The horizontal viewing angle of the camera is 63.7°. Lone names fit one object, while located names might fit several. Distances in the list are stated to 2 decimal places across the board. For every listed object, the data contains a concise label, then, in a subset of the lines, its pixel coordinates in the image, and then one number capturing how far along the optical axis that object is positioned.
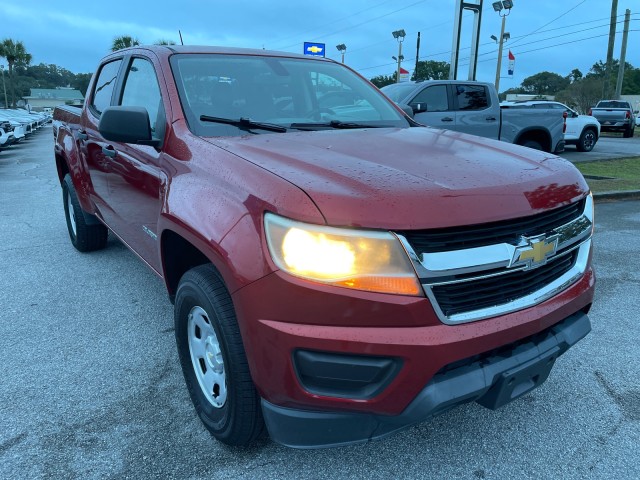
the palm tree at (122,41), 44.03
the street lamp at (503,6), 22.84
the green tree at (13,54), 62.09
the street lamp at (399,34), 33.66
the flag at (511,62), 32.81
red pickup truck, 1.72
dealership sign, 12.25
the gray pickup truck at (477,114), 9.26
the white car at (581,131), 15.27
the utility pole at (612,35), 28.60
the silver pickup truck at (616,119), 23.91
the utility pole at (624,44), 31.28
